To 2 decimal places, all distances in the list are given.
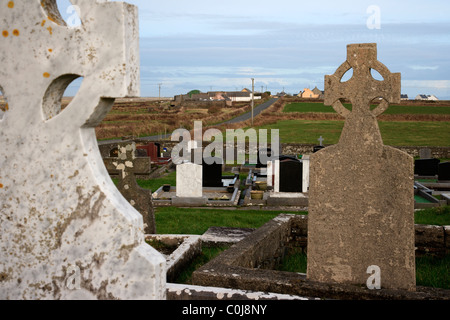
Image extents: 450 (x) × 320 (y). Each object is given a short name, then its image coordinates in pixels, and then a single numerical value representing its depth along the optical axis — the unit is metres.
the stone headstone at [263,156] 20.09
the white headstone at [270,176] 15.73
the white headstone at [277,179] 14.77
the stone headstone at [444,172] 17.44
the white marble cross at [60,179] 2.24
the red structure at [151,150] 22.22
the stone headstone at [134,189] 8.56
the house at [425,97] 190.00
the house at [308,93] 186.00
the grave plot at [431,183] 14.59
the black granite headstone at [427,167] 18.84
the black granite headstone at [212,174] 16.42
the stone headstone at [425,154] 21.94
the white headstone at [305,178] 14.62
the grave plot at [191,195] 14.30
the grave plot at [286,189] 14.16
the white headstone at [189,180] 14.36
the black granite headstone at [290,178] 14.70
